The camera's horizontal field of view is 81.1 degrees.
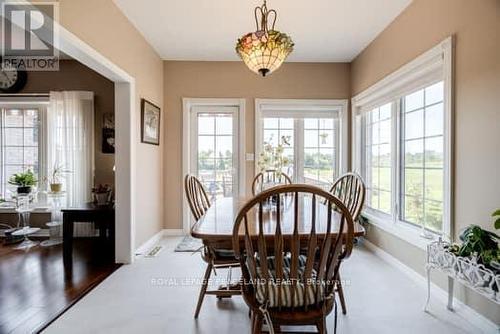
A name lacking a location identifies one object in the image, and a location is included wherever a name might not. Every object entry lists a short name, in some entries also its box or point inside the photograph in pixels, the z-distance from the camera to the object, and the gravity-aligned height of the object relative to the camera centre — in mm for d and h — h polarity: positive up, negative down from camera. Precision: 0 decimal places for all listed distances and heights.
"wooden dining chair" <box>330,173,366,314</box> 2100 -244
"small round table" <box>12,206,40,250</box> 3701 -893
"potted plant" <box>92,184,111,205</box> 3496 -382
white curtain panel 4023 +363
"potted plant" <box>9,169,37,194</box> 3730 -245
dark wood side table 3120 -595
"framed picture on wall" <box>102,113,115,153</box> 4113 +429
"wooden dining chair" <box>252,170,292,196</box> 3266 -216
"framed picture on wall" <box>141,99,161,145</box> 3572 +535
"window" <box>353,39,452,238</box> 2393 +203
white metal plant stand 1607 -654
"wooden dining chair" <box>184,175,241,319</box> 2035 -635
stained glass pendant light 2072 +837
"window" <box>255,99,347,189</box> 4461 +451
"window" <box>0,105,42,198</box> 4301 +311
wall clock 4141 +1187
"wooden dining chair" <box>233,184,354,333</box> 1280 -532
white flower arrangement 2573 +37
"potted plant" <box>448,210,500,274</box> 1641 -479
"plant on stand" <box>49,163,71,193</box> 4035 -136
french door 4523 +138
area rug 3655 -1068
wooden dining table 1496 -354
